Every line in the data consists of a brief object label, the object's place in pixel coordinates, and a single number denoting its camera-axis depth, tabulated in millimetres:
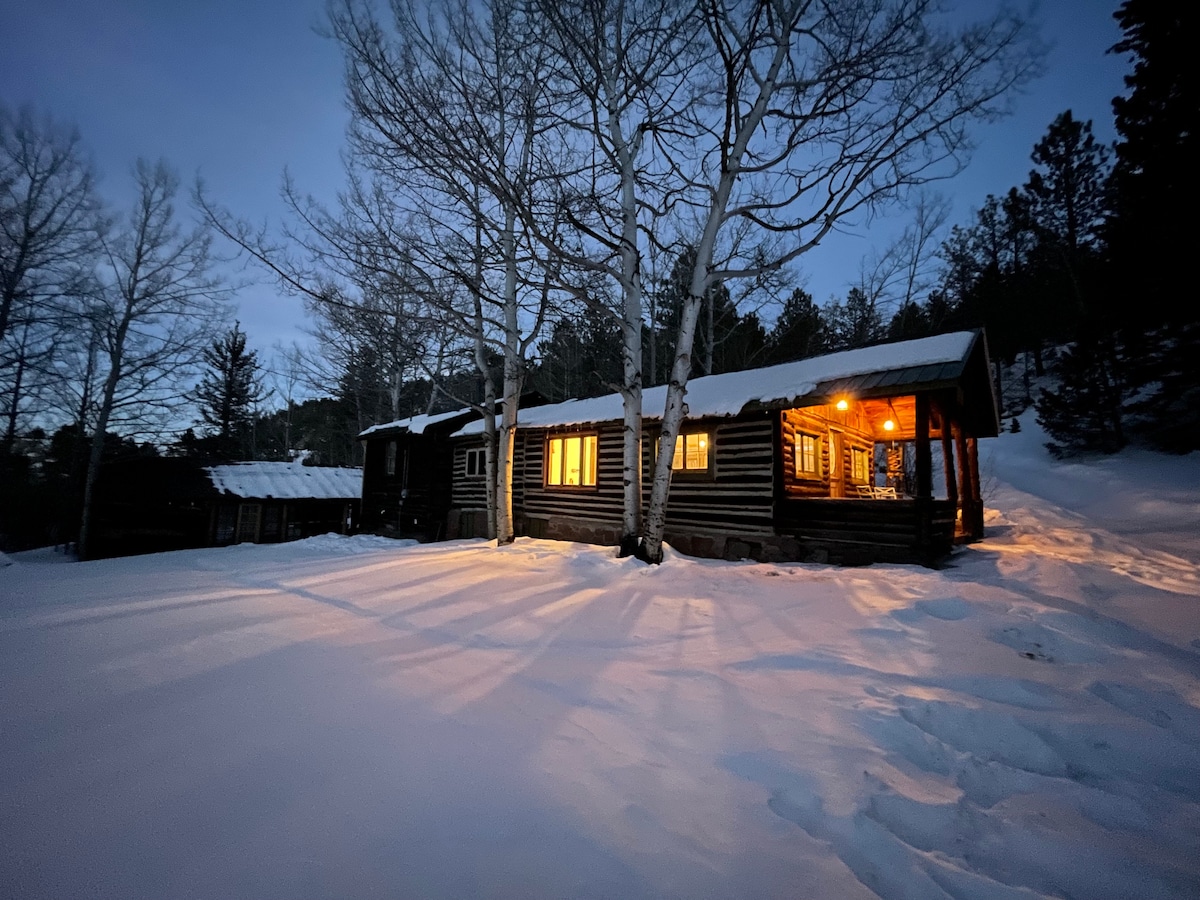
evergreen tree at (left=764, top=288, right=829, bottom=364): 26906
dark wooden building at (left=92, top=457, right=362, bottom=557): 19281
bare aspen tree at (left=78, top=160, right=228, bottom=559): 17500
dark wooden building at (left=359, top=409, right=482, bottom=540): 17969
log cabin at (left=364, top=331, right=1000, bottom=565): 8773
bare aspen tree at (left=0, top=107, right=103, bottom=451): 14305
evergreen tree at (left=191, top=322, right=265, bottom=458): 32469
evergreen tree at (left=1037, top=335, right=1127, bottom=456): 19547
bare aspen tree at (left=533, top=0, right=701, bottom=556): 7902
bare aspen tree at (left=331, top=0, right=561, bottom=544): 7055
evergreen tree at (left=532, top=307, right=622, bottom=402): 24938
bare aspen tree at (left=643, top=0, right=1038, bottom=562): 8023
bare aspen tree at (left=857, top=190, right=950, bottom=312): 21670
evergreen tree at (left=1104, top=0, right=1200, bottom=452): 15391
